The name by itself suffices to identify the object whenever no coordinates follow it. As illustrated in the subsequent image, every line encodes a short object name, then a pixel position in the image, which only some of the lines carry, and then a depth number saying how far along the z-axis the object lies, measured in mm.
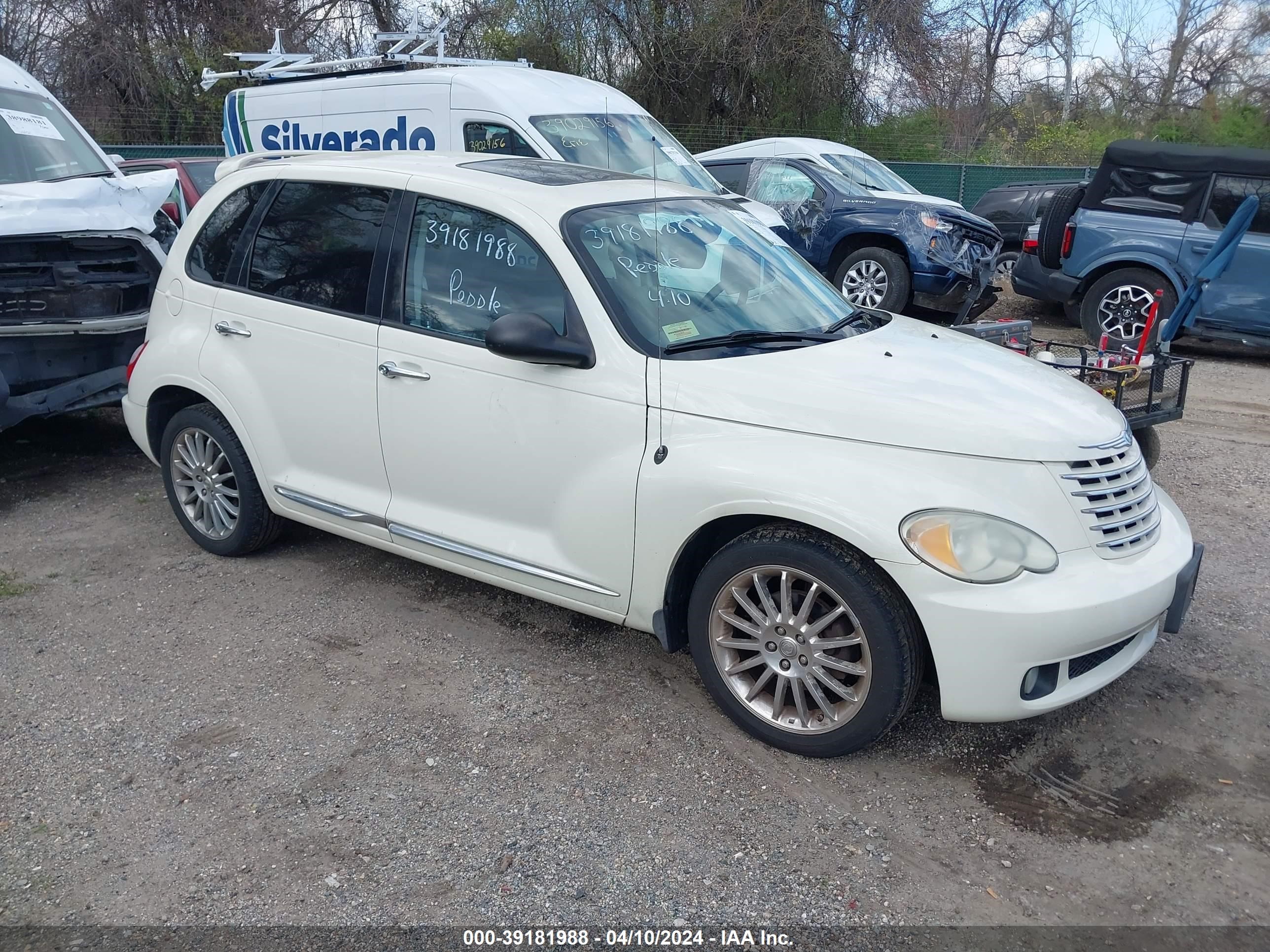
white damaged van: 5961
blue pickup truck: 10258
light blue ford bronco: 9695
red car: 10352
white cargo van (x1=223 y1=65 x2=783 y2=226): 8477
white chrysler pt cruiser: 3197
